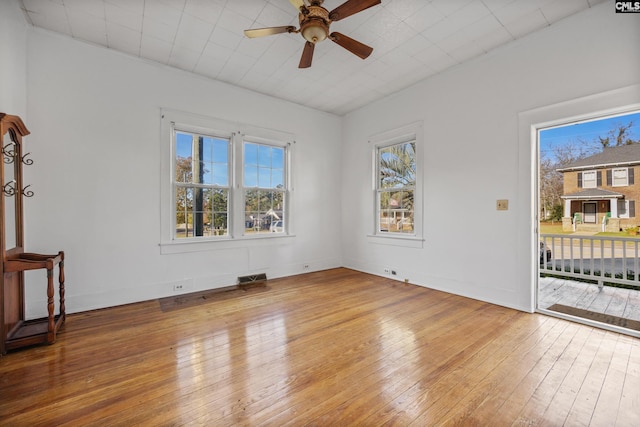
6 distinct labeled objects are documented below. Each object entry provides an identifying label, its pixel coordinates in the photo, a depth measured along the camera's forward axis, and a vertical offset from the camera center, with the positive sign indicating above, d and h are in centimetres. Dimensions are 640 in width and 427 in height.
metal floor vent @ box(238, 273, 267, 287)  418 -103
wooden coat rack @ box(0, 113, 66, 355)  218 -40
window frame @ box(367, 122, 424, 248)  415 +47
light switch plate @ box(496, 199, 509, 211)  322 +10
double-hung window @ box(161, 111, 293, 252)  374 +52
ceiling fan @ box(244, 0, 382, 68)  212 +161
